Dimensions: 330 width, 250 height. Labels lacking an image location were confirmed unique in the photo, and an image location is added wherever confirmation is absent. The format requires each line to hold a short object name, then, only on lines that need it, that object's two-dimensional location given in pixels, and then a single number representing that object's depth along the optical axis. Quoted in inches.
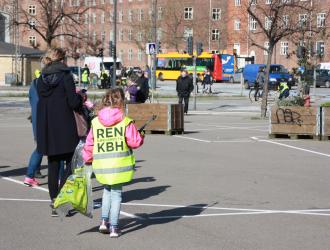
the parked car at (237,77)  3002.5
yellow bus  3065.9
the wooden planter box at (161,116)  776.3
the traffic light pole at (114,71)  1540.1
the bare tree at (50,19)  1730.6
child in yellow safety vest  285.4
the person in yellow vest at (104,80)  2167.8
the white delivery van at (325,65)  2908.5
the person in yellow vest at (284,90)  1382.1
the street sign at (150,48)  1268.3
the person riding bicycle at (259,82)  1561.4
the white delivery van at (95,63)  3073.3
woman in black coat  325.4
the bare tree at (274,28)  1019.9
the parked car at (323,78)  2549.2
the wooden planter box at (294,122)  716.7
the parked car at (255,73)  2440.0
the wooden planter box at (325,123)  706.2
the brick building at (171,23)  3521.2
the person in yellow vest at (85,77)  2194.9
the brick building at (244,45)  3378.4
